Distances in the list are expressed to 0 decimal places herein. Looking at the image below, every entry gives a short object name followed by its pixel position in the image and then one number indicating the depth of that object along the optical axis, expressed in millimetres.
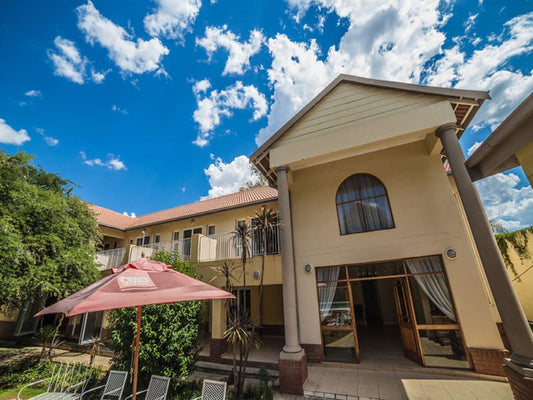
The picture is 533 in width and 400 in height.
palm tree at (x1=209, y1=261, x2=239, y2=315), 8578
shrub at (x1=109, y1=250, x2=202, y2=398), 5523
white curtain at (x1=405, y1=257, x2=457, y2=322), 6453
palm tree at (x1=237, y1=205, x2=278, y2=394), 7367
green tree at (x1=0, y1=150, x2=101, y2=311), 7672
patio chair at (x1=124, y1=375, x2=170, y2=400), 4670
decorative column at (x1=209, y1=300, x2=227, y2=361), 8078
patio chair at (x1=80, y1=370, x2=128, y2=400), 5027
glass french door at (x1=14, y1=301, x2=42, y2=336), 13242
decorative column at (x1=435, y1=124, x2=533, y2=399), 4234
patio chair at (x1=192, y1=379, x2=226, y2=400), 4359
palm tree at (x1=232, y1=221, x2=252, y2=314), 6759
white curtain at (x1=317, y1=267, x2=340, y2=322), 7617
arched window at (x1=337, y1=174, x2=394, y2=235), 7746
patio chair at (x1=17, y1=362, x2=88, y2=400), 4729
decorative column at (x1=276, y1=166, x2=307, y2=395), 5652
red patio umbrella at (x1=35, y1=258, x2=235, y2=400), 2654
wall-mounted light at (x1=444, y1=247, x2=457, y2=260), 6504
